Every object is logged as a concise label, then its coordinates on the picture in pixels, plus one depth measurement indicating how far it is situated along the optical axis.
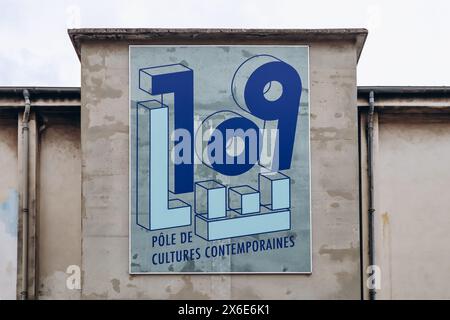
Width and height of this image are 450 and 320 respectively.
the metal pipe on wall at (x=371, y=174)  16.64
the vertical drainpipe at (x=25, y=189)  16.59
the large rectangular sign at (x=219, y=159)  15.41
